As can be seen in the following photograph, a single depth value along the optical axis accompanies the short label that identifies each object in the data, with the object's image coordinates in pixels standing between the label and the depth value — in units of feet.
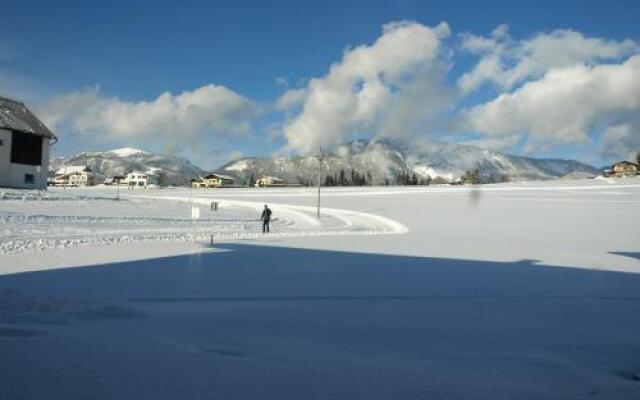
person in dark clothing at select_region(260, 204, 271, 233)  103.40
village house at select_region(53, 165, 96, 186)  584.81
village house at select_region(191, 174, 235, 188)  627.05
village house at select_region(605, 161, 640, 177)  540.52
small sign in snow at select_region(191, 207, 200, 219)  77.99
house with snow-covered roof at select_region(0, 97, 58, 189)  183.62
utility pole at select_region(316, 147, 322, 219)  194.59
